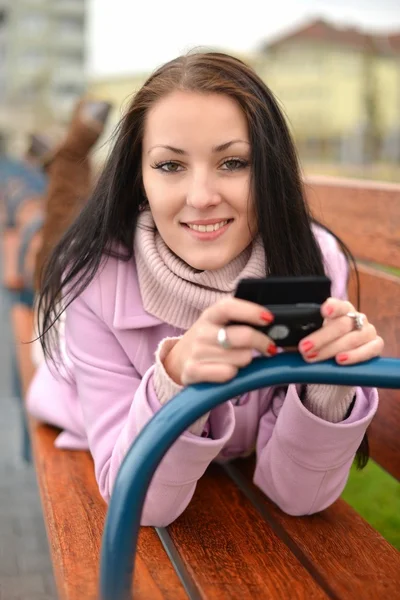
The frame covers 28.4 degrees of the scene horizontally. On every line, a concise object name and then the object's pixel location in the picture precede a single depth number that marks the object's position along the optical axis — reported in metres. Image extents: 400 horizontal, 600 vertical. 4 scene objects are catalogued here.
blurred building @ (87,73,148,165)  59.66
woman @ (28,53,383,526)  1.55
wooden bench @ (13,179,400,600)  1.44
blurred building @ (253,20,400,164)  57.56
